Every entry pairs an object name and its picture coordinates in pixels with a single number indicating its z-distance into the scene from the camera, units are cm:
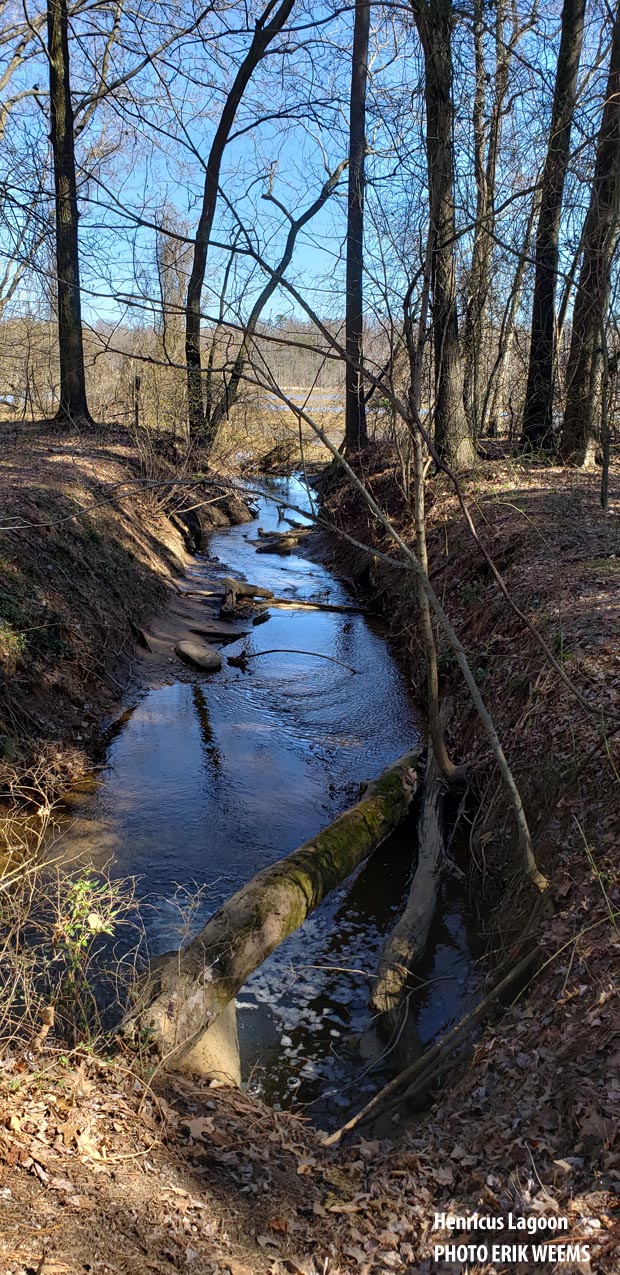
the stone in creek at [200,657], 962
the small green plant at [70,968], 333
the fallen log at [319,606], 1223
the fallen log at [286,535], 1759
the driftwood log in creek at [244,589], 1243
